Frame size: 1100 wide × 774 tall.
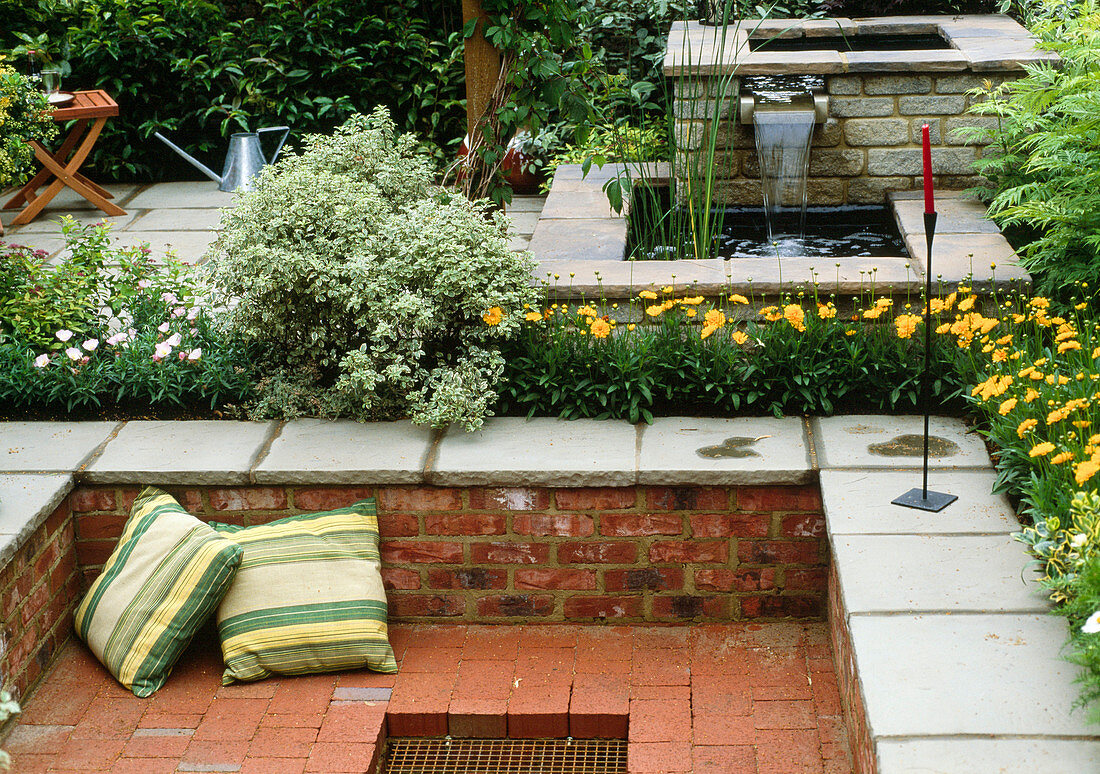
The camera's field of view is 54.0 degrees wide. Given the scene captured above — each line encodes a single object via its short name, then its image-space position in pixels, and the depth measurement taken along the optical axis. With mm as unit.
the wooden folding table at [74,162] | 6258
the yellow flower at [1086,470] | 2348
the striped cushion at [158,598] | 3088
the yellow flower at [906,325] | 3395
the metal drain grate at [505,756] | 2889
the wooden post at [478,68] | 4527
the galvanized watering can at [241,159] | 6809
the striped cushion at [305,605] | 3113
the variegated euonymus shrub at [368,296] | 3504
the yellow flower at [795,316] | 3505
